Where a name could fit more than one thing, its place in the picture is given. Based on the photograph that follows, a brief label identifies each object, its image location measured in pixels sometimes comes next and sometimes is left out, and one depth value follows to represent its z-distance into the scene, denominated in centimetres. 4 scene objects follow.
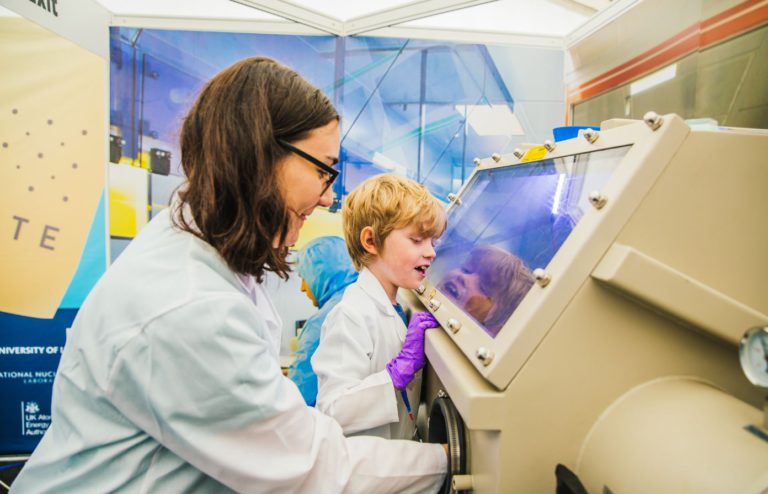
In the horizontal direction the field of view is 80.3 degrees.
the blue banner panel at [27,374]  310
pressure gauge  63
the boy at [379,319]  135
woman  81
